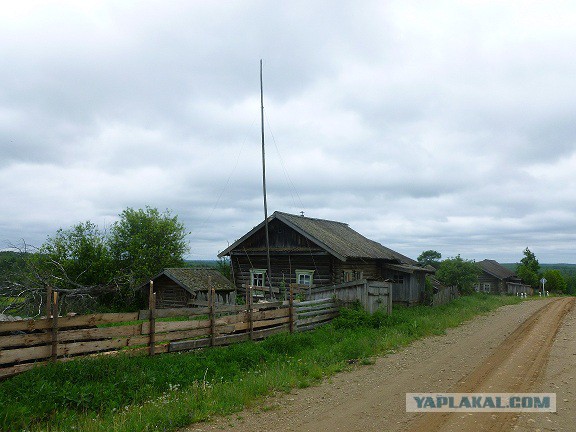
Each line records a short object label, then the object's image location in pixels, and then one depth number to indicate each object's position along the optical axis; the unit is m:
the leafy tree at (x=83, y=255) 30.53
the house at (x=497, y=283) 63.34
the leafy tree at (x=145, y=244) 33.06
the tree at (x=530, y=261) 79.62
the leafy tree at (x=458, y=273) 39.28
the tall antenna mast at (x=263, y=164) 23.23
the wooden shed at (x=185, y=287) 26.45
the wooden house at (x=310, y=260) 25.22
